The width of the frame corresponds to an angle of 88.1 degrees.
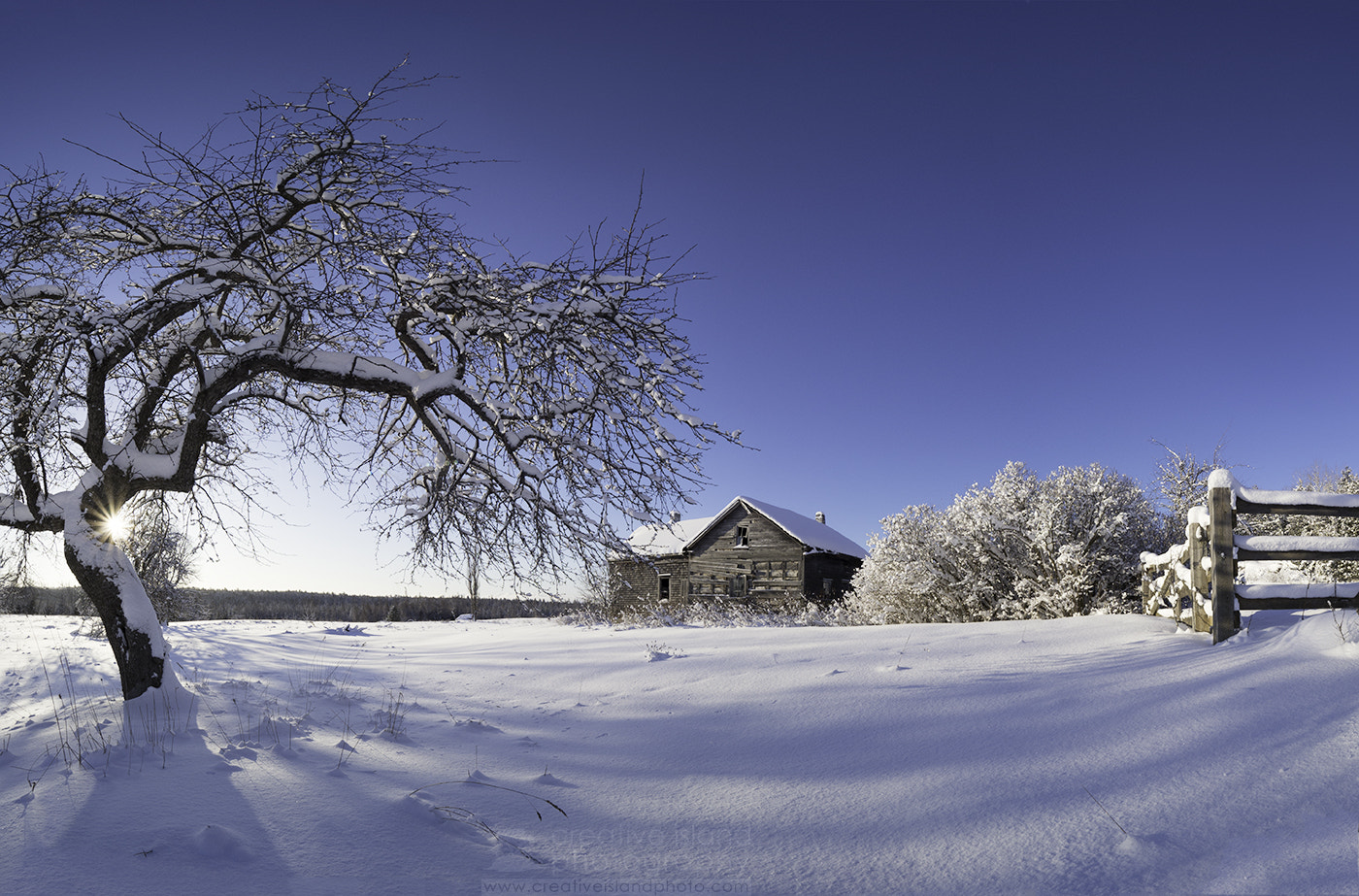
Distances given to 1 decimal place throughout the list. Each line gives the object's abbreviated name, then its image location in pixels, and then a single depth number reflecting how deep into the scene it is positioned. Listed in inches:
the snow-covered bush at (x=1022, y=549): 607.8
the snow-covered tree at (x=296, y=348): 233.0
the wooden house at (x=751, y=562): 1186.6
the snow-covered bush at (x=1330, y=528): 586.9
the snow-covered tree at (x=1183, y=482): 846.9
